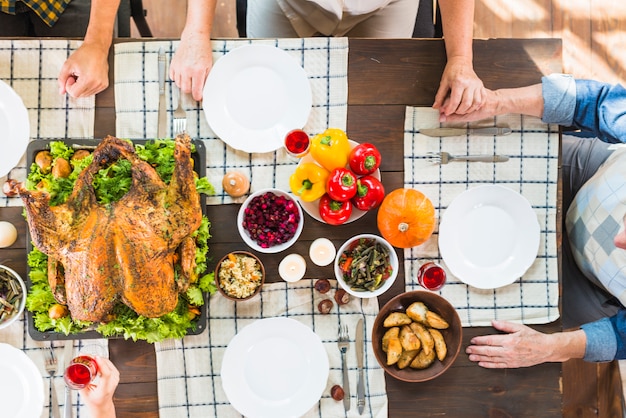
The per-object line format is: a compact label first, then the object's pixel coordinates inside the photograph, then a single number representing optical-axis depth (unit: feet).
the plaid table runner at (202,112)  5.00
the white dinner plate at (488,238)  5.00
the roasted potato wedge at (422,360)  4.81
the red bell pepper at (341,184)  4.43
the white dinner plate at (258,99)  4.92
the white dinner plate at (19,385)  4.80
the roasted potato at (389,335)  4.76
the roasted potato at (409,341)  4.72
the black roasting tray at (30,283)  4.77
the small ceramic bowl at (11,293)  4.64
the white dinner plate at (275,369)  4.89
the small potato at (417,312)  4.81
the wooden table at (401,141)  5.03
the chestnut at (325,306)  4.98
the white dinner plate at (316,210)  4.83
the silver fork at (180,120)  4.96
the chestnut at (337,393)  4.99
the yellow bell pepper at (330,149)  4.55
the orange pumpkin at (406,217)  4.56
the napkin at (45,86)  4.96
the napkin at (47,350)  4.88
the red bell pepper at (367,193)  4.60
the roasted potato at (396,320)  4.76
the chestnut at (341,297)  4.96
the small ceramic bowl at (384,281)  4.76
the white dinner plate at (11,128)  4.79
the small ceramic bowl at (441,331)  4.74
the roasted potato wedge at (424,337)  4.76
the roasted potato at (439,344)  4.79
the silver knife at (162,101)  4.97
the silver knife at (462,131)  5.08
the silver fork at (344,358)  5.01
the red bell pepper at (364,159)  4.55
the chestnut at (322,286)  4.93
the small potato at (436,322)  4.77
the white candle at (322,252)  4.88
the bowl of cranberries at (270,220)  4.70
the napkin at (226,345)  4.99
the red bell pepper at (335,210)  4.62
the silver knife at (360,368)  4.99
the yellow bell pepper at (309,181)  4.57
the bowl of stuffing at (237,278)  4.76
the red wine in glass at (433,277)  4.89
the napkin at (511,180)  5.11
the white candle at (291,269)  4.87
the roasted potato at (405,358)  4.79
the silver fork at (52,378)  4.83
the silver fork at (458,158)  5.07
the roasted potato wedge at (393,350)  4.69
